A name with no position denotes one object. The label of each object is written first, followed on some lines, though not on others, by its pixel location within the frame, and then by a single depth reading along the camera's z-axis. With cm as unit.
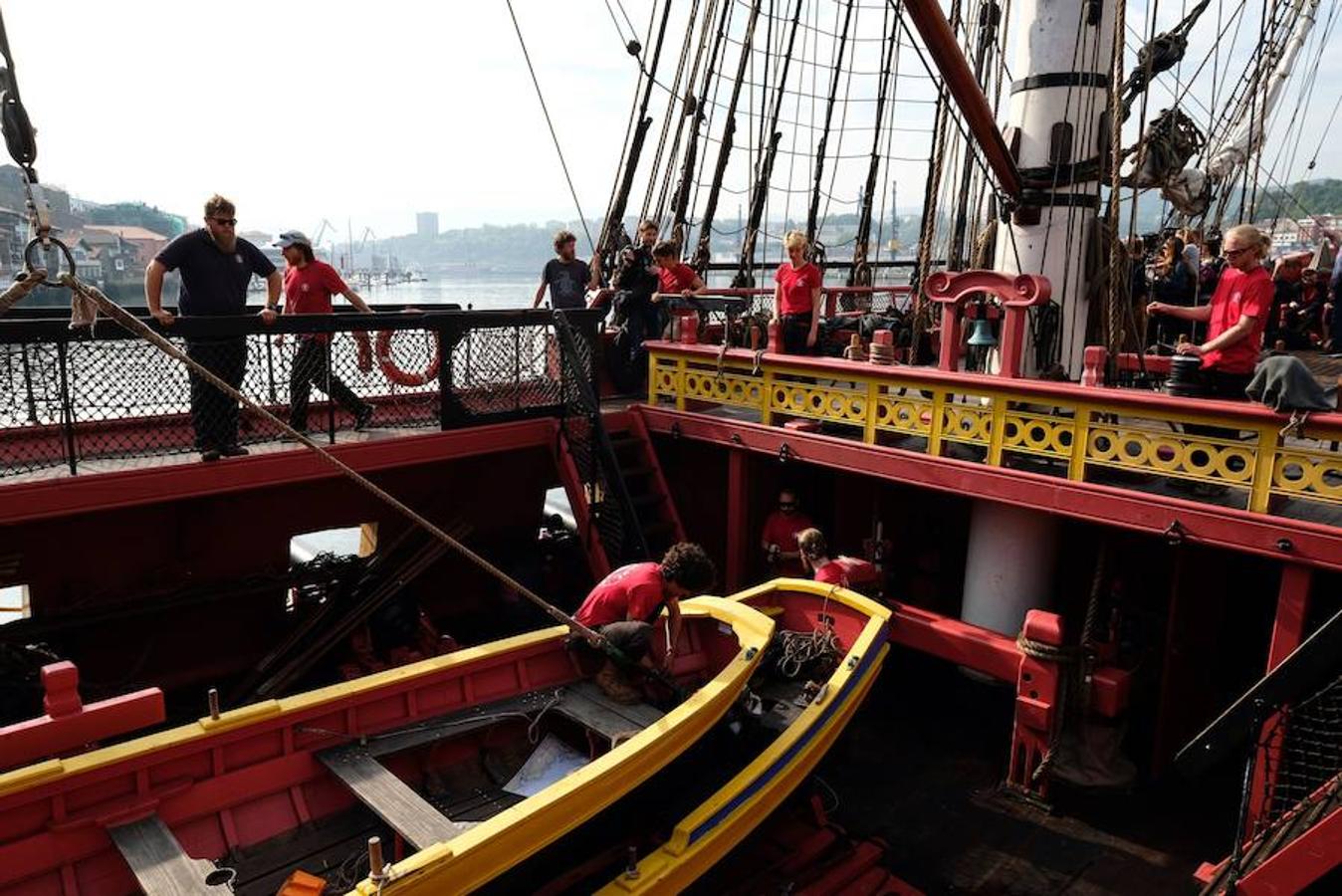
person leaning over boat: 521
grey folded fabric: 495
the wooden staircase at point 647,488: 830
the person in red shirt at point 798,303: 813
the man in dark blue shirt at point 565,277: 968
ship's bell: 707
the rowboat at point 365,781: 388
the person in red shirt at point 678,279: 984
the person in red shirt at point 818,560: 686
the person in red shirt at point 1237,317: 546
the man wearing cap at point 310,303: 740
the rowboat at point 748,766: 441
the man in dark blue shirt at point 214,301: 659
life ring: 786
